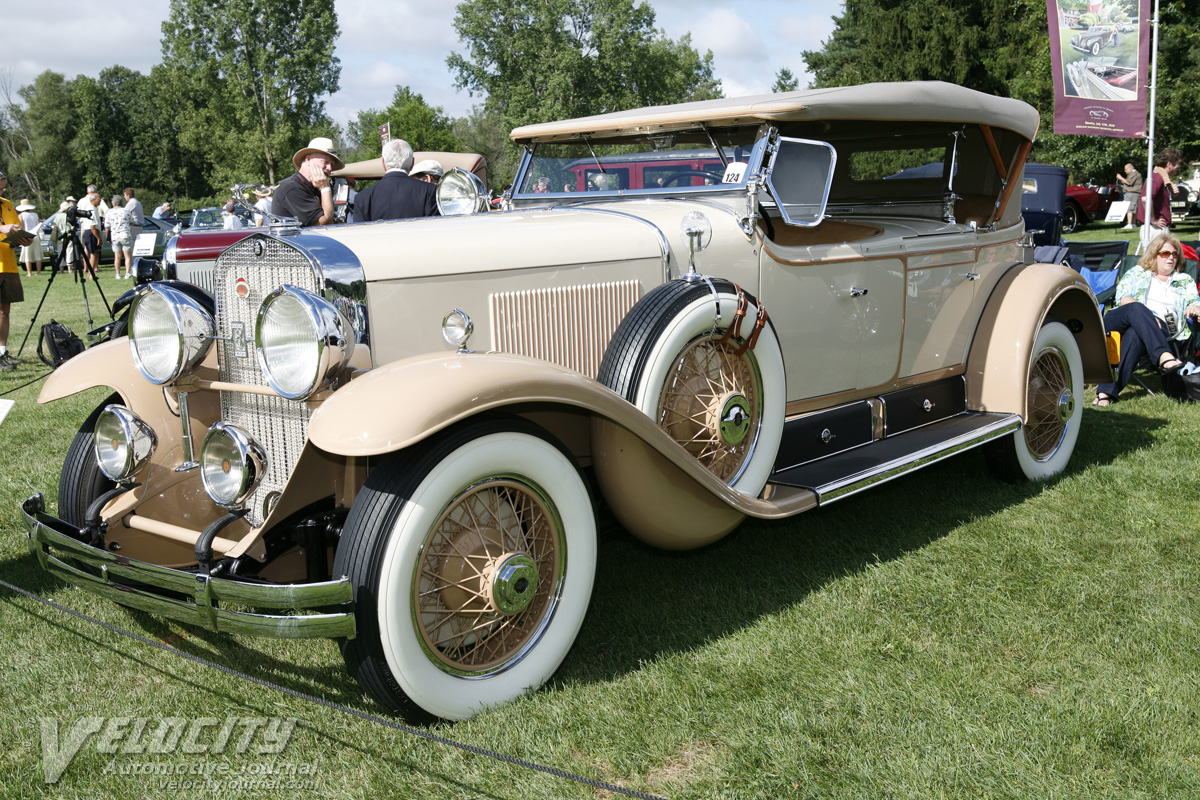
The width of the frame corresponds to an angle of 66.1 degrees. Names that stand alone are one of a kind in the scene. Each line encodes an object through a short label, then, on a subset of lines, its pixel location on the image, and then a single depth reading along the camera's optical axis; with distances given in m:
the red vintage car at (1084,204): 21.86
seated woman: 6.39
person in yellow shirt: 8.35
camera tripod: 9.09
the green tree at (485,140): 70.44
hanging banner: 8.97
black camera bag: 6.25
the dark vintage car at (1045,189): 12.30
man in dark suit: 6.24
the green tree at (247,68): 42.44
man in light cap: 6.04
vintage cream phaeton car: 2.41
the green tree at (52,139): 55.25
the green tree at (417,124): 52.69
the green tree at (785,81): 68.50
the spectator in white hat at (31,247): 17.98
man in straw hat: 7.08
